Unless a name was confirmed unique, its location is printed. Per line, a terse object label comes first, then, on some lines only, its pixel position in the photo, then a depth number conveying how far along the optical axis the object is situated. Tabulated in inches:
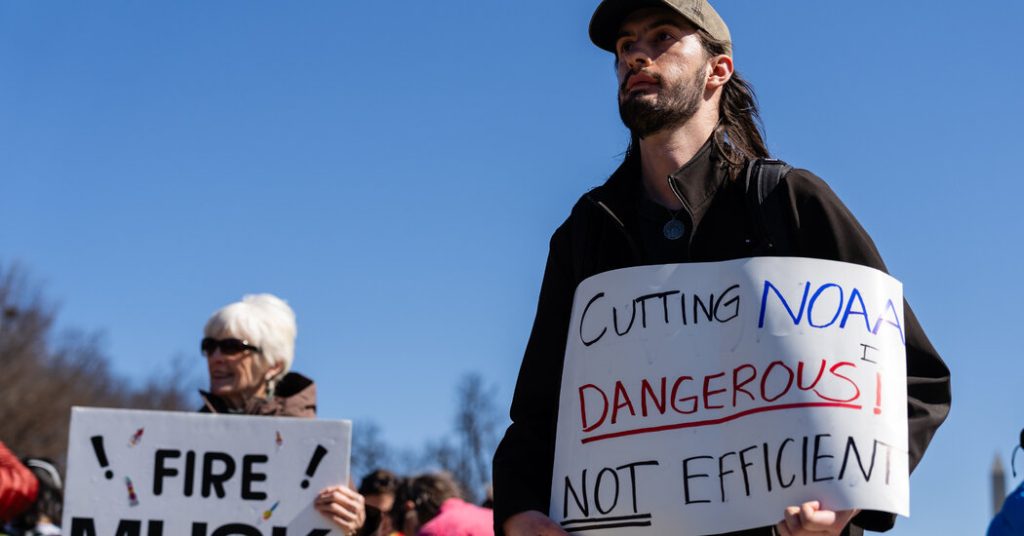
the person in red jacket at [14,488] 231.0
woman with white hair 213.9
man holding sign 99.7
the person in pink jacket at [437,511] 286.8
